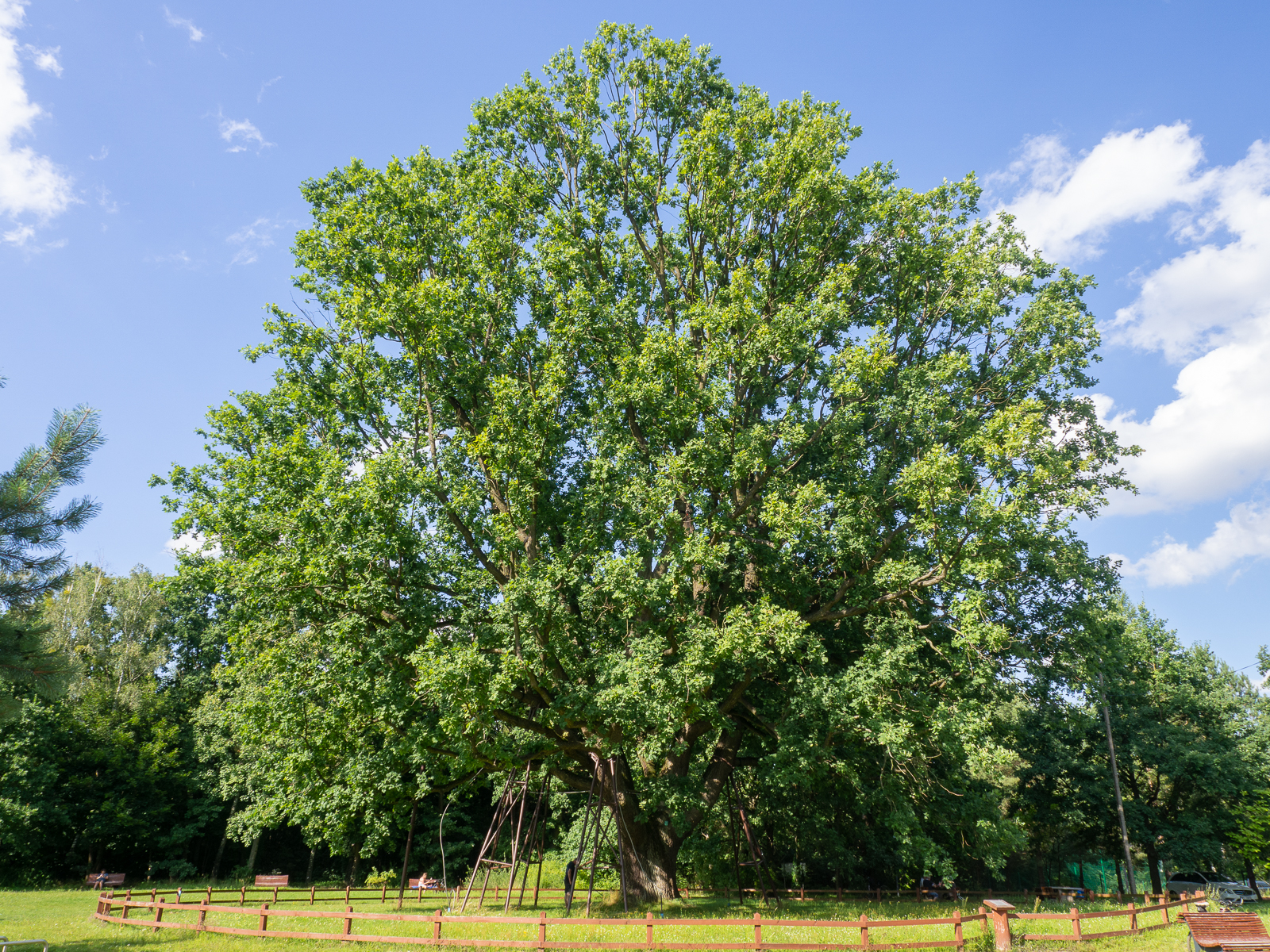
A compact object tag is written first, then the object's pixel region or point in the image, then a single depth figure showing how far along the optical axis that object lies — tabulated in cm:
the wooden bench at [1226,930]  1167
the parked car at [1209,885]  2838
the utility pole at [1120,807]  3150
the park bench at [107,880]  3203
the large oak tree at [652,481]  1494
